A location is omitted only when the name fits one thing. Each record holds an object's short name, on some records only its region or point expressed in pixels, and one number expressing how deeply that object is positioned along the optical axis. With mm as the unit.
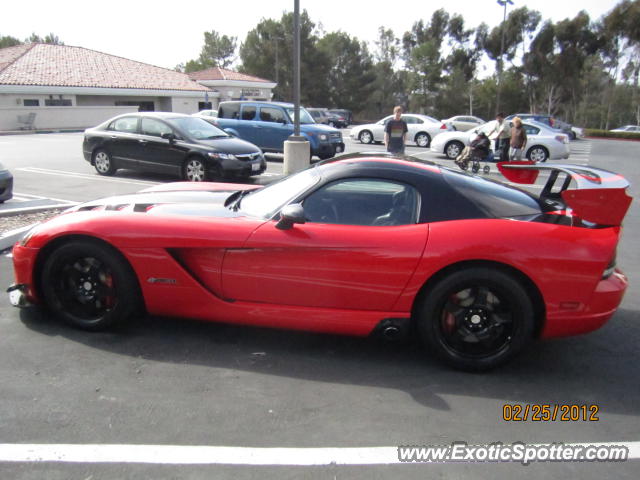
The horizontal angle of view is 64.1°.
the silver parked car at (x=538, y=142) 16547
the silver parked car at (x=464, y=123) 26219
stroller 13016
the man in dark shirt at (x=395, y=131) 11328
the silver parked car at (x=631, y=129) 42100
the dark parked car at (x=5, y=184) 7660
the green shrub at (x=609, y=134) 38594
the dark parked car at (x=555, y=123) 27759
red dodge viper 3146
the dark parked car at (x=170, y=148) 10516
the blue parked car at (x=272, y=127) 14758
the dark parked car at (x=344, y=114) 41156
